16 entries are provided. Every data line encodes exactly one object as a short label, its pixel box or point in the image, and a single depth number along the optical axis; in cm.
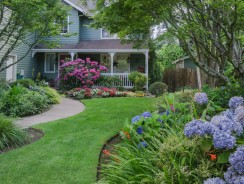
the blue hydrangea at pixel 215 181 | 242
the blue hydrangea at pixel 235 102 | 373
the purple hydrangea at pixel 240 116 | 286
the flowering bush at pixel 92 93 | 1573
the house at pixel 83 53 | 2100
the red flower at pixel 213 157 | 261
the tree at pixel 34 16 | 932
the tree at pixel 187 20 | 602
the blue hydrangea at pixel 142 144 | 397
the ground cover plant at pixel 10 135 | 583
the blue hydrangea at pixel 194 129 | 262
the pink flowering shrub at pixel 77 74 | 1798
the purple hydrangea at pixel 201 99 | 456
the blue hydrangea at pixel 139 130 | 448
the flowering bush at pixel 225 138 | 232
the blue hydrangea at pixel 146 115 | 481
